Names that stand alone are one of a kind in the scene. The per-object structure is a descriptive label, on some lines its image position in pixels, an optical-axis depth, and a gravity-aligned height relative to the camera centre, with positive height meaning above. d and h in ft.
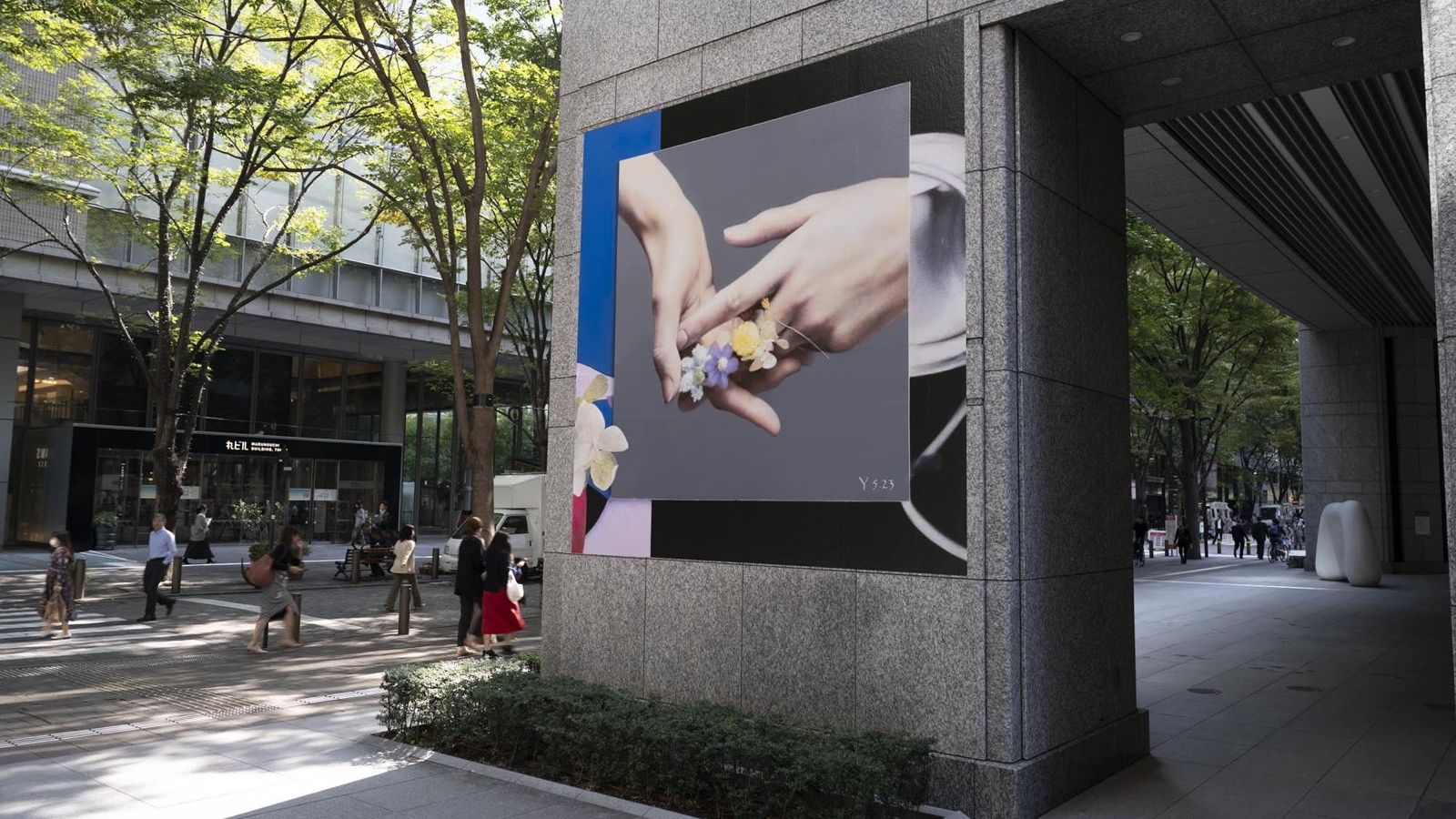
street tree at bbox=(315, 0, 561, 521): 48.39 +20.12
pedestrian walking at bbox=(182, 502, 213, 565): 91.04 -5.22
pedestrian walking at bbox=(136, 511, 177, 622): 53.16 -3.98
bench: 81.10 -6.15
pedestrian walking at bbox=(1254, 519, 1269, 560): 119.03 -4.20
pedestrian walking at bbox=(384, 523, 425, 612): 55.67 -4.07
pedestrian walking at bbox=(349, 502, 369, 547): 100.89 -3.68
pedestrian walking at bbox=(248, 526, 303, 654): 44.19 -4.34
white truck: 85.20 -2.53
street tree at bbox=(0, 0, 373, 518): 53.62 +22.73
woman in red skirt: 41.98 -4.67
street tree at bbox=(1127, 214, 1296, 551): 82.58 +15.09
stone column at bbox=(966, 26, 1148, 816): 20.92 +1.15
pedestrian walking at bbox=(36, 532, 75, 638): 47.06 -4.97
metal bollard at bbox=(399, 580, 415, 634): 49.98 -5.97
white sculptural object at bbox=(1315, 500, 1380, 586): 74.84 -3.67
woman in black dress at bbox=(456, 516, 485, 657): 44.01 -4.24
